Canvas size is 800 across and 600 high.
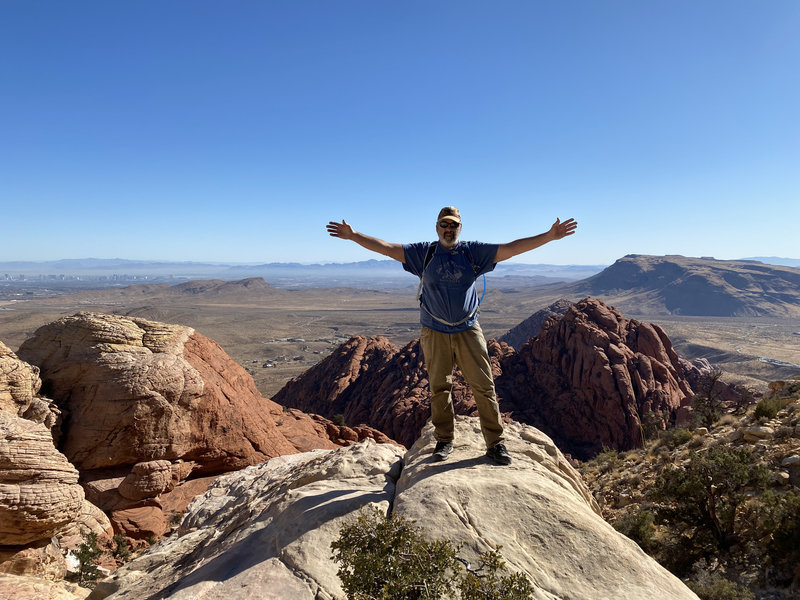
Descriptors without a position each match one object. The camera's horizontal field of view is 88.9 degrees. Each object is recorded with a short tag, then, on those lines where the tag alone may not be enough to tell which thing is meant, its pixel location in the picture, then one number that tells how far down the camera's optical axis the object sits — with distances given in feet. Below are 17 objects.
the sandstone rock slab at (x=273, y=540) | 10.46
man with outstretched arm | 15.43
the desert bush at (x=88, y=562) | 27.37
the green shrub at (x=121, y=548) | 33.71
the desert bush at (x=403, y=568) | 8.45
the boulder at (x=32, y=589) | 20.26
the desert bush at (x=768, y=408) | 35.81
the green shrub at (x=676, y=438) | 45.60
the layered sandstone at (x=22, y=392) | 32.82
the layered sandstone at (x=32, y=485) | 25.61
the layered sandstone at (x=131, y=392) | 38.58
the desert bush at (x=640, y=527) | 26.08
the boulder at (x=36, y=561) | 25.84
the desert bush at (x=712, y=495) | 23.26
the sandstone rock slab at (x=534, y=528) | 10.50
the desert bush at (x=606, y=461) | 51.08
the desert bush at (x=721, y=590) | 17.48
